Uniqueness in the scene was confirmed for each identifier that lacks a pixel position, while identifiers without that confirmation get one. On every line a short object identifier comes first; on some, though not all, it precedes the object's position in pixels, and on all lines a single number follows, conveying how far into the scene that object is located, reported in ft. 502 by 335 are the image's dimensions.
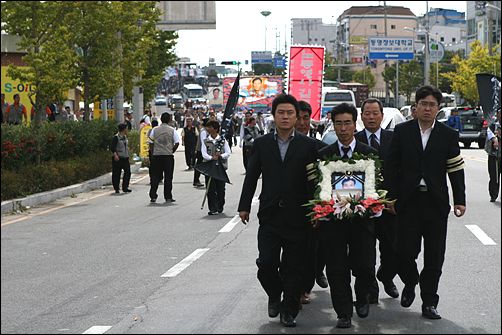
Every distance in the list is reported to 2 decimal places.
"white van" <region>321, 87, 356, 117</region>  176.76
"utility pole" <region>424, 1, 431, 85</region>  188.28
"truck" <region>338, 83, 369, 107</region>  245.24
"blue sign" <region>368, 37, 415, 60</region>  226.38
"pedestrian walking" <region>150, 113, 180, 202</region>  67.92
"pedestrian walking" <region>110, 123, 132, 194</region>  75.05
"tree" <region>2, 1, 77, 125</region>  73.61
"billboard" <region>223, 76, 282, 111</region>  217.77
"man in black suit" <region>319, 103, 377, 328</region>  25.82
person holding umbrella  58.59
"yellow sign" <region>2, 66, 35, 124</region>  120.37
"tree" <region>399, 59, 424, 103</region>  331.36
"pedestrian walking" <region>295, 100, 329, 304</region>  26.89
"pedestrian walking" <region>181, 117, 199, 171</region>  95.66
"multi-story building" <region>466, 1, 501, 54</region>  310.86
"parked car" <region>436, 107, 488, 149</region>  138.82
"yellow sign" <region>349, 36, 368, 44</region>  395.18
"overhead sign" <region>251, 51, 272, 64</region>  378.94
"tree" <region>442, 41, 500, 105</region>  208.99
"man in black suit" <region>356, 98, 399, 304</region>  28.99
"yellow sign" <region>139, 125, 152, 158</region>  106.52
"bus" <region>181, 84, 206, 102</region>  394.32
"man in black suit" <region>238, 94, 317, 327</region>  25.93
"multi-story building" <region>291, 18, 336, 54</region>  412.57
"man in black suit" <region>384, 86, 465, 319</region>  26.91
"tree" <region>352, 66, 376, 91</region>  379.76
